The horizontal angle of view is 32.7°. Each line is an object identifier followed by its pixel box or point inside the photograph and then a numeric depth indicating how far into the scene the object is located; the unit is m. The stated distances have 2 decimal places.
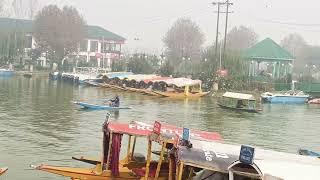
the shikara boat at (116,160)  14.32
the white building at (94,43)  106.56
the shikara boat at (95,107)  38.12
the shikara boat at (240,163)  9.91
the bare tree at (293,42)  140.56
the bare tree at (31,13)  137.88
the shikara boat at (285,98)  58.81
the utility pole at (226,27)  68.31
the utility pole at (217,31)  69.29
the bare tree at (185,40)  109.31
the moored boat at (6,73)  76.00
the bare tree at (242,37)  118.00
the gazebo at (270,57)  75.12
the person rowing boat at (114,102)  38.41
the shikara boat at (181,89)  54.91
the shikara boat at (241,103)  44.56
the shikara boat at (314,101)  62.55
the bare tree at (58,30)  92.88
